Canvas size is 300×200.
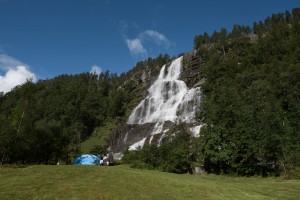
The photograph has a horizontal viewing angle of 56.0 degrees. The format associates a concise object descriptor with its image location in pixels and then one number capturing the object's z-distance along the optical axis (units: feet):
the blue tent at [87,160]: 122.89
